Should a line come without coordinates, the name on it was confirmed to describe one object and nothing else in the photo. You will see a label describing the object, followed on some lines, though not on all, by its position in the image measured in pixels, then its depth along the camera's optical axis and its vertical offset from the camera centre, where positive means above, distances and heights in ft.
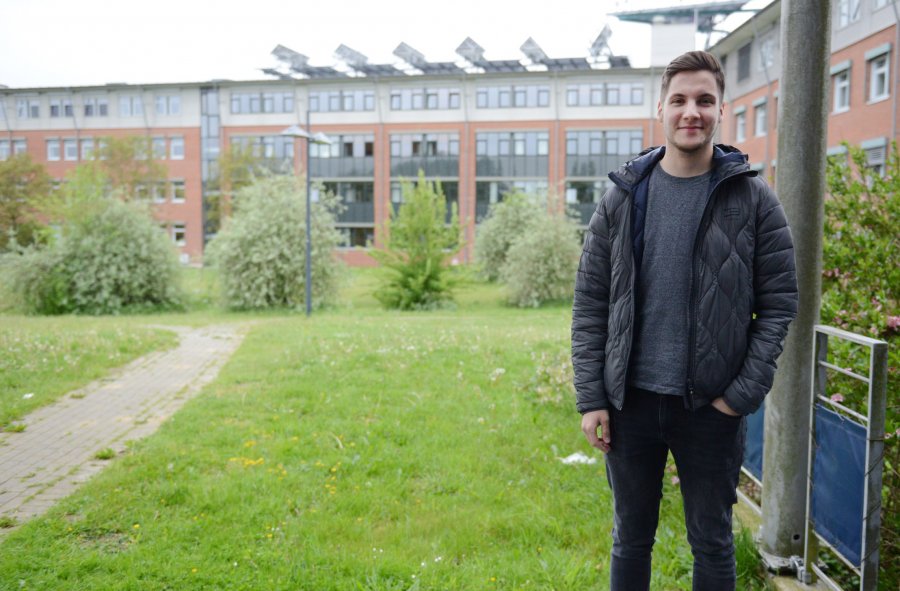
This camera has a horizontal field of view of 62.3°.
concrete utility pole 11.73 +0.28
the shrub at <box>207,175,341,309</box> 77.00 -2.20
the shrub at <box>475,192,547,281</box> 117.19 +0.61
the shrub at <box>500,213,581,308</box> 88.48 -3.63
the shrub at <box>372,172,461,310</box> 81.10 -2.35
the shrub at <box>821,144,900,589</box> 11.55 -0.74
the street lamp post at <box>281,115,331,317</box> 68.74 -0.59
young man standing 8.73 -1.00
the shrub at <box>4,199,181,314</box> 73.97 -3.42
